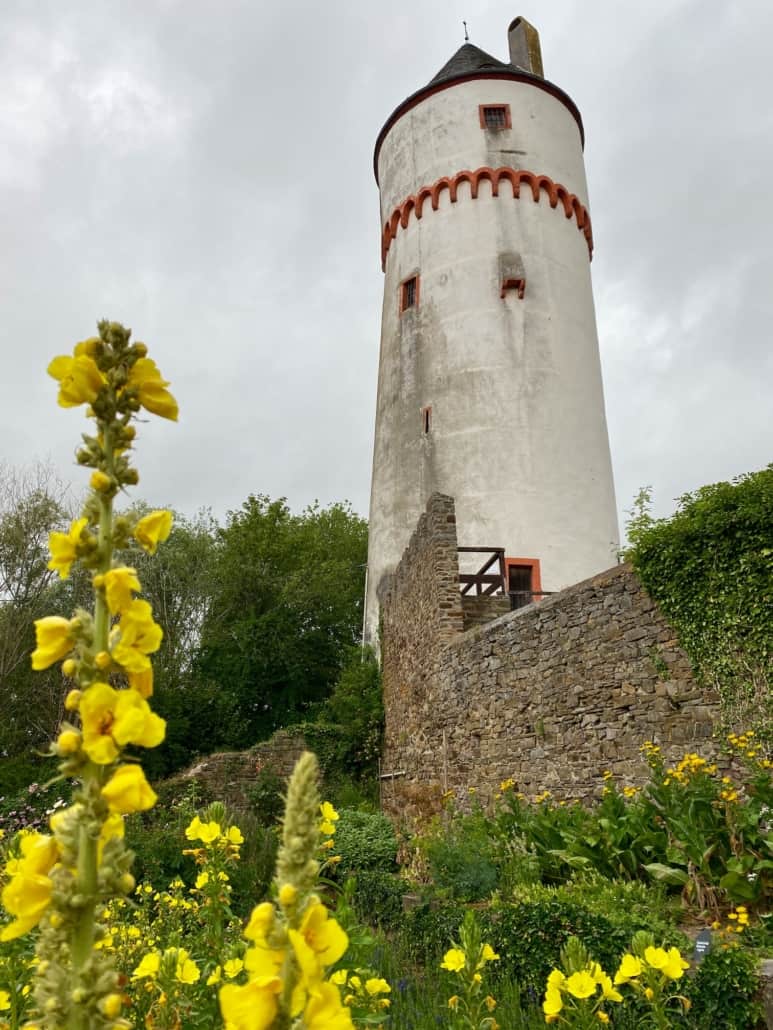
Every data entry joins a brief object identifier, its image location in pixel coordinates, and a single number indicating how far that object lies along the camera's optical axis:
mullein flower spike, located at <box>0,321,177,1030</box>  0.97
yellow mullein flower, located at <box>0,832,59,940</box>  1.00
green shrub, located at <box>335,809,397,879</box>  11.78
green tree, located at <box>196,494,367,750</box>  21.45
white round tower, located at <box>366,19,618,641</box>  16.95
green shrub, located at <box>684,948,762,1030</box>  3.91
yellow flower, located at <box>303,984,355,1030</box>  0.95
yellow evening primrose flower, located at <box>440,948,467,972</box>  2.63
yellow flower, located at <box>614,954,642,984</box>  2.27
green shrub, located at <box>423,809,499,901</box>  7.03
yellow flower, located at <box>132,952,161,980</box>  2.04
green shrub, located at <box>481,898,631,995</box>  4.69
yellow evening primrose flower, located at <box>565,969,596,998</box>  2.12
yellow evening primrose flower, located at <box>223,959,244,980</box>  2.06
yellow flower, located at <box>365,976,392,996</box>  2.22
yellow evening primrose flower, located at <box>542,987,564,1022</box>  2.18
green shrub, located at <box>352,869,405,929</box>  8.30
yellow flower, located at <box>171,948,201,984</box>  2.19
